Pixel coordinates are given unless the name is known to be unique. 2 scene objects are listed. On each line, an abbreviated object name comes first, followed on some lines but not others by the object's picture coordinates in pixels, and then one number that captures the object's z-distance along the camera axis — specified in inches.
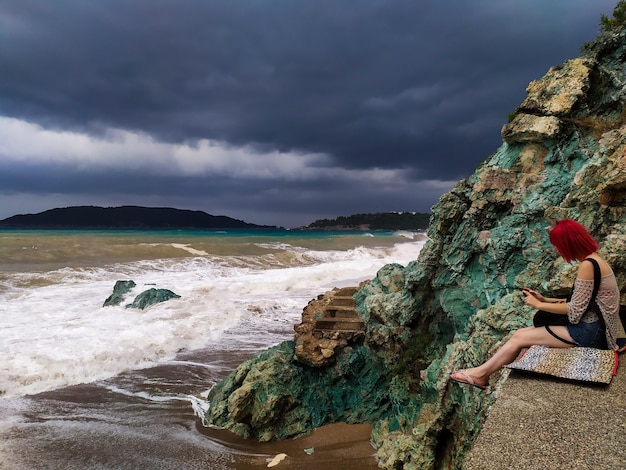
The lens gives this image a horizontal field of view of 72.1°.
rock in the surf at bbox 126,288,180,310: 576.7
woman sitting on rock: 133.0
